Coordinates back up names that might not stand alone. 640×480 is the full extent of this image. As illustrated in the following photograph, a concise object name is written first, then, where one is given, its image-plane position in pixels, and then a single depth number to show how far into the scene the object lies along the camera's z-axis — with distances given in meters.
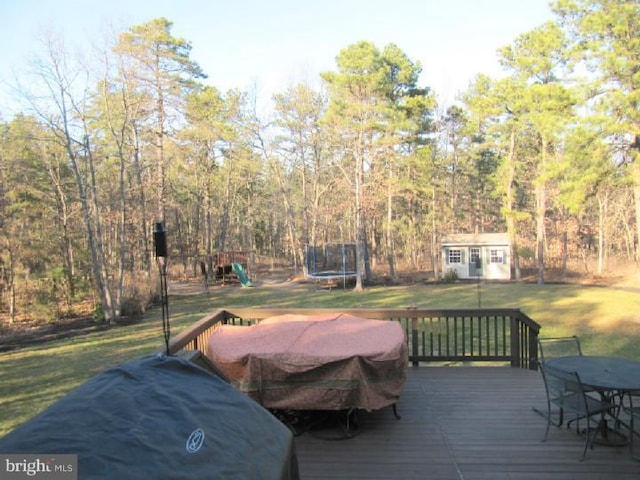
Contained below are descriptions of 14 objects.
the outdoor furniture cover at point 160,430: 1.21
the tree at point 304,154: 25.41
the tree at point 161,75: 18.38
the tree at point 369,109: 21.09
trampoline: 22.70
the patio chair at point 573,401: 3.47
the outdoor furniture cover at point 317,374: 3.74
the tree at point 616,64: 12.17
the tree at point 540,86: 15.17
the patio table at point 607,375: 3.44
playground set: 23.61
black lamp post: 2.98
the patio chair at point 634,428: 3.43
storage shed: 25.14
